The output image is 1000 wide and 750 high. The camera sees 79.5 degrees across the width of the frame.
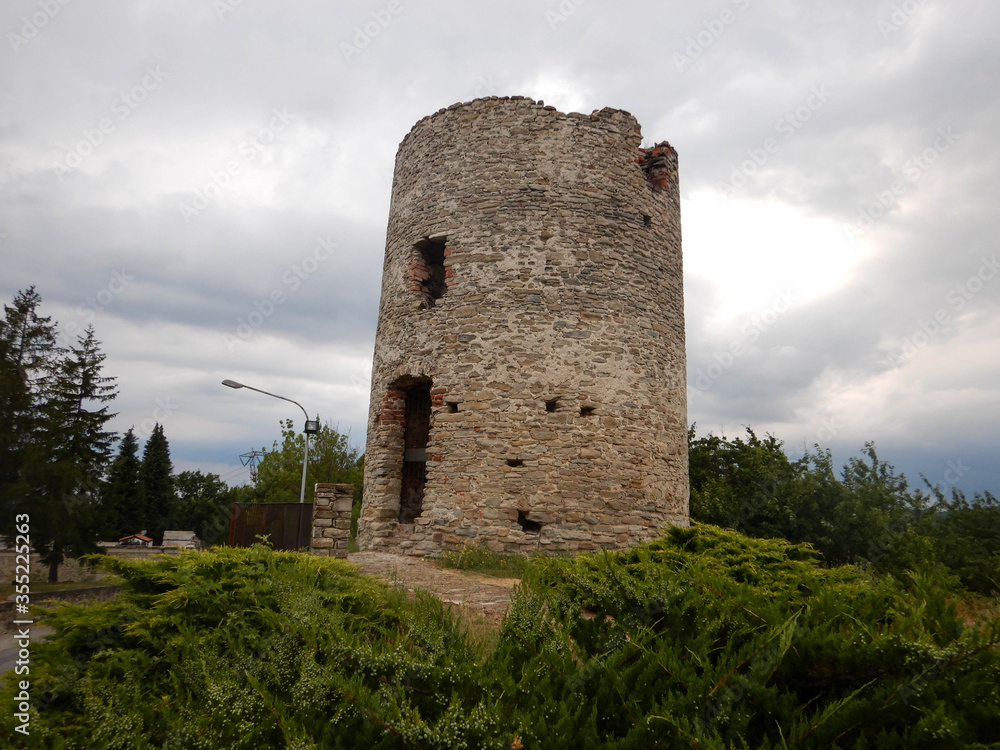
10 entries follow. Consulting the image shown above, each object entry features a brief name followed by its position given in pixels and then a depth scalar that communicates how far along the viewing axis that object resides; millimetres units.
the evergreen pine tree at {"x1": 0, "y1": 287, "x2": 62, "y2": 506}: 13930
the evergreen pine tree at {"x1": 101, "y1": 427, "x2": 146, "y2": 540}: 30228
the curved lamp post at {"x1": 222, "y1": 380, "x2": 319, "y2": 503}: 15000
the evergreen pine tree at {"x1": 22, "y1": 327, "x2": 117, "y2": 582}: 14977
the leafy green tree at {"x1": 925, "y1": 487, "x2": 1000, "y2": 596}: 12156
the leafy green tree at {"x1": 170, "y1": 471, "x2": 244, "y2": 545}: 39000
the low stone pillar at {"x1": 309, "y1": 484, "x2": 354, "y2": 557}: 8688
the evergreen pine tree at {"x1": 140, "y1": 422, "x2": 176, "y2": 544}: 34156
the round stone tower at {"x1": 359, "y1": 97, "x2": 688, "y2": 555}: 9203
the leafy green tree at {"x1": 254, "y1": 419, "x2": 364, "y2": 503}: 25953
